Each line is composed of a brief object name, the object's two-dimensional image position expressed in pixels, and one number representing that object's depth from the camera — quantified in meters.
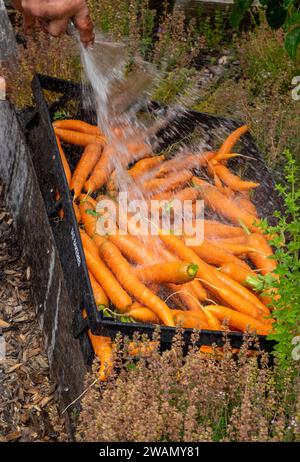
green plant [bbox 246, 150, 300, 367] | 2.97
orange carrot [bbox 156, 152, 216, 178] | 4.42
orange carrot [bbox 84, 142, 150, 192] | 4.23
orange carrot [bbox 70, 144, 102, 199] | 4.20
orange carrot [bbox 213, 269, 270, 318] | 3.61
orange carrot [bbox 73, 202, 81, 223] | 4.01
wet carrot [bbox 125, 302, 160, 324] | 3.49
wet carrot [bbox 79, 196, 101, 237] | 3.90
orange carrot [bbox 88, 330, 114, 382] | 3.16
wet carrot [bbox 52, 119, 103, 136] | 4.48
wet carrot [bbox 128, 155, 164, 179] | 4.35
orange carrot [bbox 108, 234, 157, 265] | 3.79
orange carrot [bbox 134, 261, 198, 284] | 3.51
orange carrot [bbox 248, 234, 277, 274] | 3.92
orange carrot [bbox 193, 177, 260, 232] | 4.18
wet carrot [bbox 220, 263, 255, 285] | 3.79
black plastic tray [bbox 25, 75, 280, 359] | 3.15
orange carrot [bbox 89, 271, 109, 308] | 3.55
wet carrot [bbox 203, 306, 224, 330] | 3.49
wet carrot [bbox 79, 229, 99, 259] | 3.75
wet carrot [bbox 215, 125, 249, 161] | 4.58
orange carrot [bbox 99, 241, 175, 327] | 3.46
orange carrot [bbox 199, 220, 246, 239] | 4.08
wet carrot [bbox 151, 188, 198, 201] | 4.24
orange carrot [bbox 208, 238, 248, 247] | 4.00
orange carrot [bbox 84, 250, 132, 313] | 3.54
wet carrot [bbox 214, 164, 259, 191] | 4.39
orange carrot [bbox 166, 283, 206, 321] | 3.59
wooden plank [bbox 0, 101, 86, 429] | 3.48
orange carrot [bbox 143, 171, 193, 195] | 4.27
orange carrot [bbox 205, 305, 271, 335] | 3.50
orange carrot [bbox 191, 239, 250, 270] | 3.89
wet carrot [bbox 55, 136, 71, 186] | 4.26
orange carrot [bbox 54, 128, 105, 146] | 4.45
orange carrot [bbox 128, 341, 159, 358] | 2.96
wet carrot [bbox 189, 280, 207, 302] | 3.66
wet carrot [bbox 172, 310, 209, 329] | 3.44
